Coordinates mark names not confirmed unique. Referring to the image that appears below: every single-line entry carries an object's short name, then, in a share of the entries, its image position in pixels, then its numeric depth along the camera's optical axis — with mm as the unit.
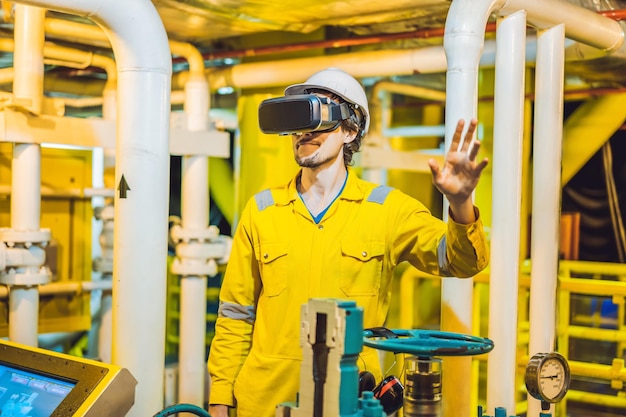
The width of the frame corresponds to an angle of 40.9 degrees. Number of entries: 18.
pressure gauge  2246
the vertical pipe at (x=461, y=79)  2633
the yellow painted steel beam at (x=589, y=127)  5395
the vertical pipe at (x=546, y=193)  3006
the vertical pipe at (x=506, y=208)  2775
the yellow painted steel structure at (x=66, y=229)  4121
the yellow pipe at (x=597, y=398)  4414
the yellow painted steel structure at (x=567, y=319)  3887
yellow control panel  2195
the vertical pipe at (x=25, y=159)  3188
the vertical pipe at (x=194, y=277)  4059
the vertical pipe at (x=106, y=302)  4125
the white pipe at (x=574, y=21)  2827
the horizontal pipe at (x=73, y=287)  4020
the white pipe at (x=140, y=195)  2582
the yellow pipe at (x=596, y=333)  4121
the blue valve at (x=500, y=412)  1844
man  2391
